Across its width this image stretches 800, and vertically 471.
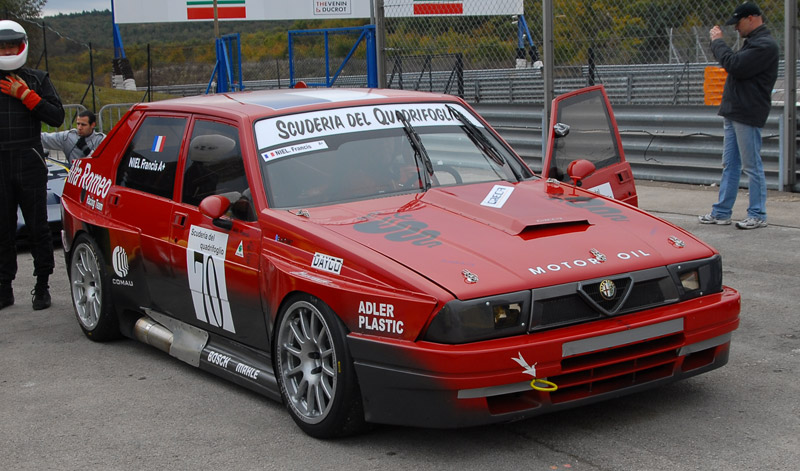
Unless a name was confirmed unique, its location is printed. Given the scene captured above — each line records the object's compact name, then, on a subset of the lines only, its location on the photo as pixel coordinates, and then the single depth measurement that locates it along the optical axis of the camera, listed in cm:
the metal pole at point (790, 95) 984
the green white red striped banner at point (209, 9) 2752
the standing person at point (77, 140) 1051
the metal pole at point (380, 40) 1347
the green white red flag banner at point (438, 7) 1317
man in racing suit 734
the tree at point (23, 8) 4293
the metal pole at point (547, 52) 1135
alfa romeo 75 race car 397
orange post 1258
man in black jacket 863
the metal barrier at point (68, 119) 2124
